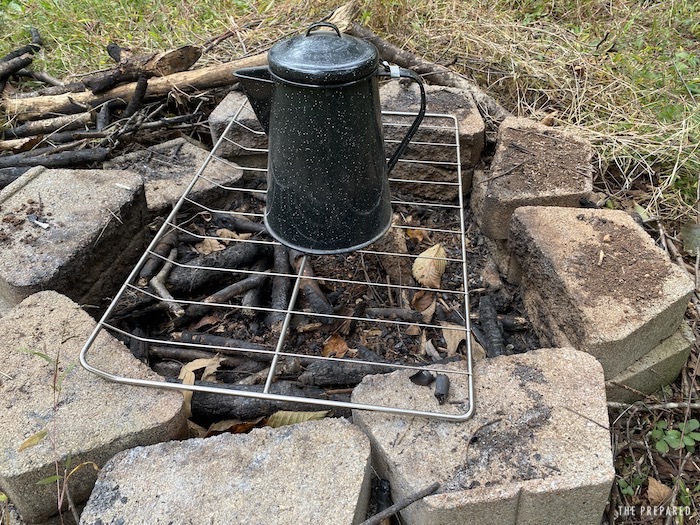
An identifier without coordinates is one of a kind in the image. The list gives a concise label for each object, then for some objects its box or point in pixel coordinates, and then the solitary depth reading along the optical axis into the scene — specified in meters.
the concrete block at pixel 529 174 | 1.74
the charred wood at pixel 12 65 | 2.63
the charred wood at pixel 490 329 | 1.57
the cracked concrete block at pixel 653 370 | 1.46
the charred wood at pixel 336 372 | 1.42
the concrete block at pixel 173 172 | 1.95
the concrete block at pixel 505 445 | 1.06
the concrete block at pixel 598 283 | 1.37
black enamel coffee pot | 1.17
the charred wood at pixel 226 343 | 1.52
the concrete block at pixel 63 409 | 1.12
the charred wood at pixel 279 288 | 1.62
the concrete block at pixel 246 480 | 1.04
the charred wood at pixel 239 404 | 1.38
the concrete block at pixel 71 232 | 1.49
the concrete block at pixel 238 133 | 2.03
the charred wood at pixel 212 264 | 1.70
